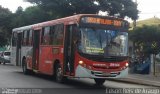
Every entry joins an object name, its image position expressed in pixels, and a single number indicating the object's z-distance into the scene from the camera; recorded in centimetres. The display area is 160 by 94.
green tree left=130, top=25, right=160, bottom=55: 2381
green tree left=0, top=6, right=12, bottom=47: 4141
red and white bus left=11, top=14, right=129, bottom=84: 1207
